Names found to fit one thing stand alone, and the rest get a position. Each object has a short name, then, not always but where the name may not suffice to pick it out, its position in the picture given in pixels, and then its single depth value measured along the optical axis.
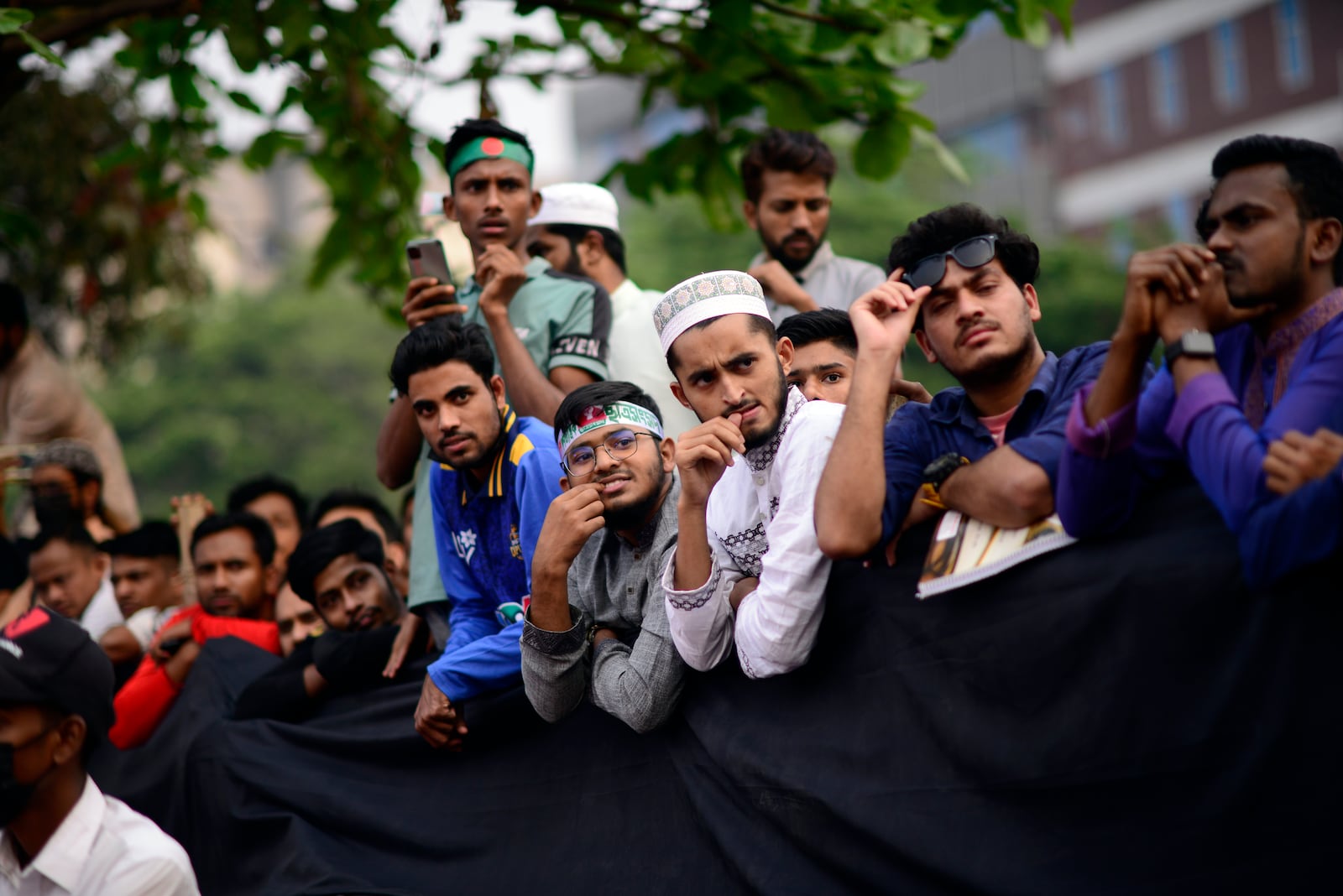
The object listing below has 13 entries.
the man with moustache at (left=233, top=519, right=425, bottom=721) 5.62
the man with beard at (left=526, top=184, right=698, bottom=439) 6.19
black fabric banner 2.77
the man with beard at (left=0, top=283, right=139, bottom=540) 8.29
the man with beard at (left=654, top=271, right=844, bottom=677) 3.64
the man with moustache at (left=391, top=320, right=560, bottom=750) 4.68
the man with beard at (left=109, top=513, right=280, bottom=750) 6.30
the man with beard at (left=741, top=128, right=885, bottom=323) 6.03
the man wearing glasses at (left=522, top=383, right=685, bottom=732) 4.04
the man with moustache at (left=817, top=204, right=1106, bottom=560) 3.38
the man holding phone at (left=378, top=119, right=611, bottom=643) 5.19
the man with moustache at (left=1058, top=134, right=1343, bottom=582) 2.94
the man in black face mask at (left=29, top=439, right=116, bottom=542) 7.87
